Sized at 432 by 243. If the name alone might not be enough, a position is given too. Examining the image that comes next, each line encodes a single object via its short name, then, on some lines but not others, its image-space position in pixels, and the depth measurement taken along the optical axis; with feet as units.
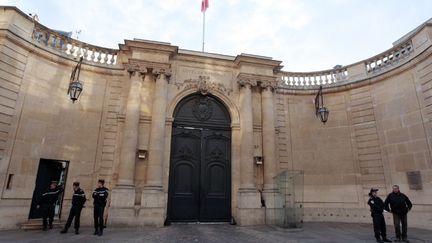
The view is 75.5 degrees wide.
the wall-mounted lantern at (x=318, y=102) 34.50
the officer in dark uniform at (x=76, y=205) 21.49
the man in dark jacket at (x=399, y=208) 20.67
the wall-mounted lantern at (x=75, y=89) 24.25
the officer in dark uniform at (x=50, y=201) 22.81
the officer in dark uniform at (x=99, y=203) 21.47
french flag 38.27
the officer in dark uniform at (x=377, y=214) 20.29
